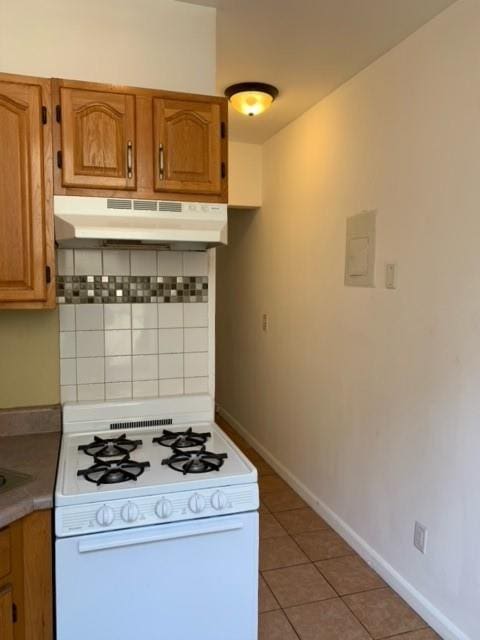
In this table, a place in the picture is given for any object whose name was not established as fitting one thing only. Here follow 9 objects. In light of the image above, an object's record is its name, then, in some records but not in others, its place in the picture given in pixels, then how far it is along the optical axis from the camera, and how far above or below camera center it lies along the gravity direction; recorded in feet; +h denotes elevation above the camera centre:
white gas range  4.85 -2.73
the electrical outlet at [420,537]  7.20 -3.73
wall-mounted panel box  8.49 +0.61
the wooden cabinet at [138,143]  5.83 +1.71
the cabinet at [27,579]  4.68 -2.89
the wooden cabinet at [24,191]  5.66 +1.05
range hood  5.49 +0.72
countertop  4.65 -2.10
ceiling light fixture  9.37 +3.62
